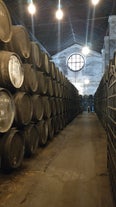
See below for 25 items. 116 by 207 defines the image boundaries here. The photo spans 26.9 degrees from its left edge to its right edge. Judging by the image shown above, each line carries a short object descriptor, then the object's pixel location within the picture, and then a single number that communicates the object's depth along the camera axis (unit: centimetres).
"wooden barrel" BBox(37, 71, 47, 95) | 479
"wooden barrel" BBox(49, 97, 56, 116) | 596
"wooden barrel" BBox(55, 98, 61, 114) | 675
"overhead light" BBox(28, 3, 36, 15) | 923
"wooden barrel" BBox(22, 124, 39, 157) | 382
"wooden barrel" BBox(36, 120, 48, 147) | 467
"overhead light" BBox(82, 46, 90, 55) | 2170
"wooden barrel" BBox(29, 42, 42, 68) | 444
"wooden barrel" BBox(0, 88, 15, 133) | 290
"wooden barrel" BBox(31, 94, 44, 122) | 436
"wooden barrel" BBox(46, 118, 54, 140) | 553
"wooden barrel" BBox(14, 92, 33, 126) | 342
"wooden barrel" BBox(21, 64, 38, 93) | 393
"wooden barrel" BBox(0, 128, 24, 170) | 301
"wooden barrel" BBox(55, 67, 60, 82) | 675
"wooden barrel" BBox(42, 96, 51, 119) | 521
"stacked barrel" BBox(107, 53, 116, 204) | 226
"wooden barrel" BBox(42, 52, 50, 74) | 516
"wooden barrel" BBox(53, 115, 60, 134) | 648
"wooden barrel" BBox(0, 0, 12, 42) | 307
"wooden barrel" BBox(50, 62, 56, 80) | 595
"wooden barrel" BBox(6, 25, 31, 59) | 371
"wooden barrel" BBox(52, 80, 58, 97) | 638
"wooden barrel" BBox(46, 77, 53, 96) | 557
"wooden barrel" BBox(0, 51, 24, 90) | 298
